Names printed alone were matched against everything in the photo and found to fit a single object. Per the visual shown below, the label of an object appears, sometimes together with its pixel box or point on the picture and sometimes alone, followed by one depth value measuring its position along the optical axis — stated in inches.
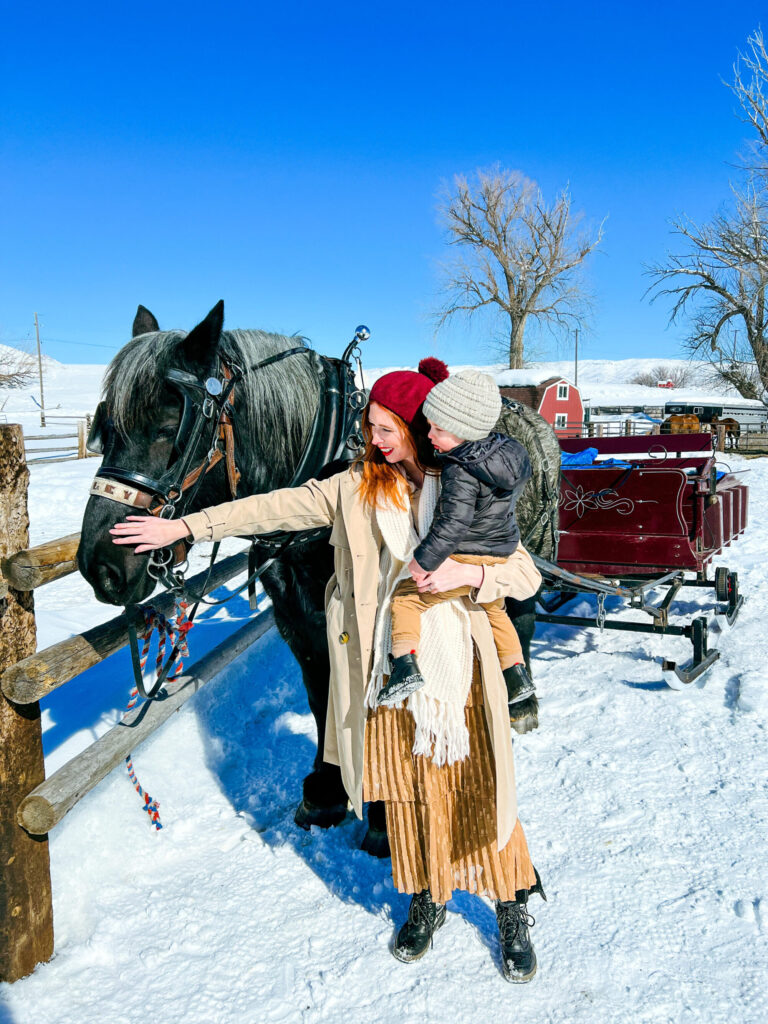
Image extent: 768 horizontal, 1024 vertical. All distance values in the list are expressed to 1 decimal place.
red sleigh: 168.6
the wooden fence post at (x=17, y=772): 77.0
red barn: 1141.6
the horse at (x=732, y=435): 842.8
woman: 76.5
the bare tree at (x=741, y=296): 933.8
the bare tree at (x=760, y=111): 799.7
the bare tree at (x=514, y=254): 1149.1
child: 71.6
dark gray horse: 76.3
